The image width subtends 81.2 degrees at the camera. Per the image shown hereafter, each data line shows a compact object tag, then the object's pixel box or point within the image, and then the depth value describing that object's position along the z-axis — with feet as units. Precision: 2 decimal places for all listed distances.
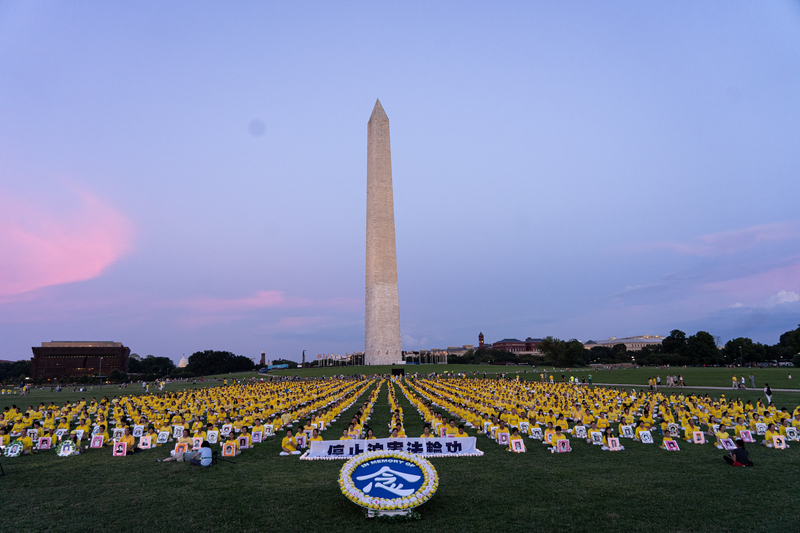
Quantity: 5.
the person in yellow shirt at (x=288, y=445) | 46.57
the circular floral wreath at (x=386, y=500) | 26.43
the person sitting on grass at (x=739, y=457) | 38.75
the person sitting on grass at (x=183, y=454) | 43.22
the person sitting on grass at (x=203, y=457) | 41.24
